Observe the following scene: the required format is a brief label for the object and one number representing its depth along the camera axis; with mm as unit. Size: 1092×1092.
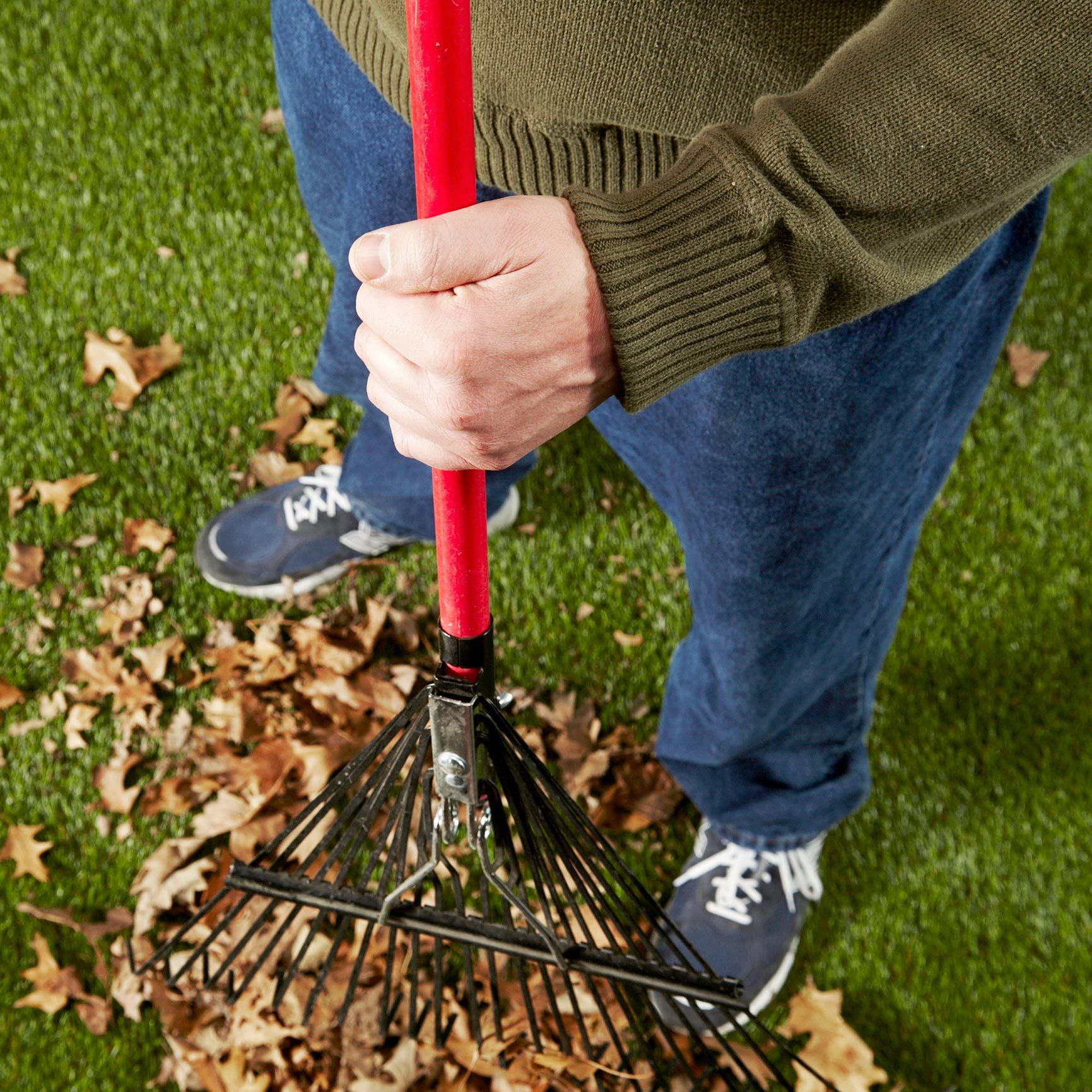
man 830
